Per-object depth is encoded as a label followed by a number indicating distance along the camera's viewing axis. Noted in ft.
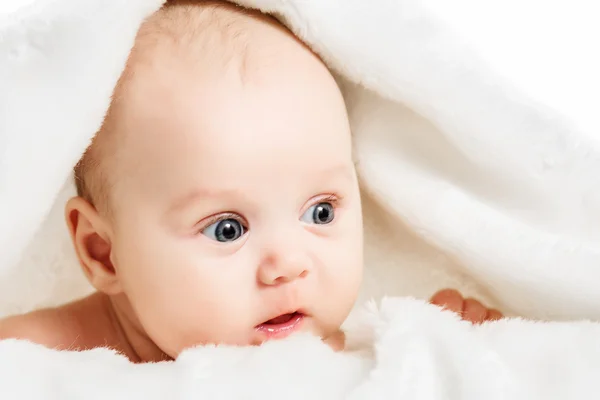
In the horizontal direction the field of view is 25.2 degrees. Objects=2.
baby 1.74
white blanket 1.66
